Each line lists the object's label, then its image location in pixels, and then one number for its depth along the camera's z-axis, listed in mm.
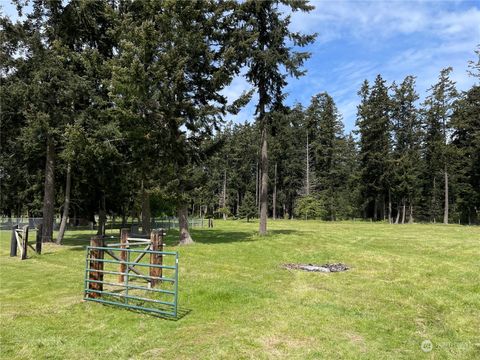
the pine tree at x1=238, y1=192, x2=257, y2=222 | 60072
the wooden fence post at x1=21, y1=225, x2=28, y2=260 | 16500
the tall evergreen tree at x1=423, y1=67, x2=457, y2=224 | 51938
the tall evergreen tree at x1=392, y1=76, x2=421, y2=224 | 55594
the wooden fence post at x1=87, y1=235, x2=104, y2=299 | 9494
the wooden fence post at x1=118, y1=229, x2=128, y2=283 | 10883
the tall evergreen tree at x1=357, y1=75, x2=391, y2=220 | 57844
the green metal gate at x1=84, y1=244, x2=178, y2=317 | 8672
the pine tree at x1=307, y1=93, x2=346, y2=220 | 70931
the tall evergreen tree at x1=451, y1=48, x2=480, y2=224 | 53375
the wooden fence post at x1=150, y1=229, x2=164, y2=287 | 9703
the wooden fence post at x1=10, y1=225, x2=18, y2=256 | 17520
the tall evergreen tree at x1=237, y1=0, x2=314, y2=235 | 23547
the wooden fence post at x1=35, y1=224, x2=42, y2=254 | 18077
